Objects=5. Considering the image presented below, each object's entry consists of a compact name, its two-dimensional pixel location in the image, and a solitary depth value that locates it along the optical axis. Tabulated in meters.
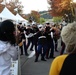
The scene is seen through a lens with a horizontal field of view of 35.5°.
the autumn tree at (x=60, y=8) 21.98
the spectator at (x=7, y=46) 1.64
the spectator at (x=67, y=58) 1.09
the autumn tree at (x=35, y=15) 47.06
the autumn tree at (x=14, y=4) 35.83
